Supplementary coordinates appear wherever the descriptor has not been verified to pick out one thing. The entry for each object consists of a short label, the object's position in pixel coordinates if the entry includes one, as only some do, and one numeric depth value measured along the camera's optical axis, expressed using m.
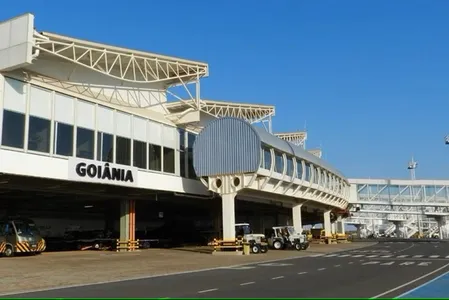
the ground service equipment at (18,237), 31.78
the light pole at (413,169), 126.82
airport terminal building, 27.67
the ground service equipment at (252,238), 36.44
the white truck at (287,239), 41.22
